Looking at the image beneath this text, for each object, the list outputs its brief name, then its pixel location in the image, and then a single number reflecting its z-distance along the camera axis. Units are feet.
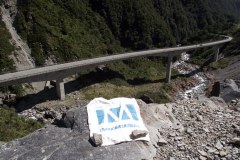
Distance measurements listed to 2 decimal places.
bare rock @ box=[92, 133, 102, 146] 59.21
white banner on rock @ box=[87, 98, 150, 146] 61.57
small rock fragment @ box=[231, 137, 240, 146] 65.36
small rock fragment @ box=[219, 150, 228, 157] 62.77
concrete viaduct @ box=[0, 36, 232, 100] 141.69
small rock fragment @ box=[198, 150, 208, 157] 62.90
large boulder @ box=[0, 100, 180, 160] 58.49
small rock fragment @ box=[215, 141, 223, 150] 65.07
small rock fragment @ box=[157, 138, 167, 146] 64.34
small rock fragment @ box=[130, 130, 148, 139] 61.87
